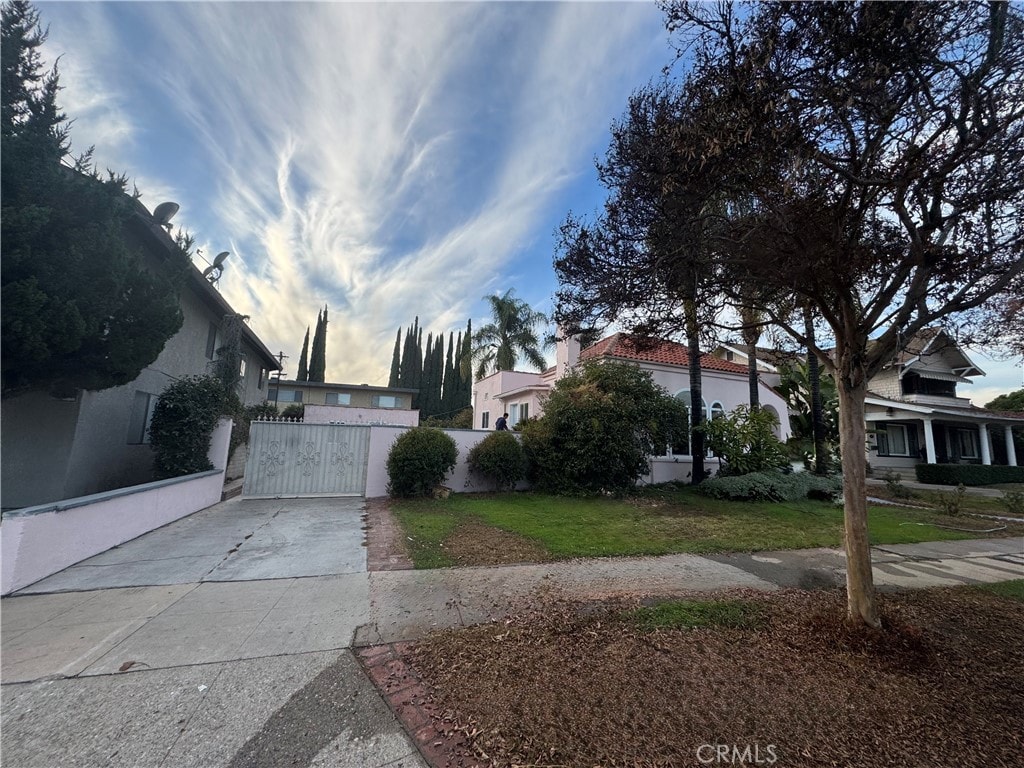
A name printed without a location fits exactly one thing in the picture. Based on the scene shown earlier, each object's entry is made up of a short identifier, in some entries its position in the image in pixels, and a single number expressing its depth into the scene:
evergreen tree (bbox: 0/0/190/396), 5.16
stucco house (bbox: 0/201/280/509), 6.95
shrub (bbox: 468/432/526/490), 11.64
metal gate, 10.69
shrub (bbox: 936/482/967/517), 10.86
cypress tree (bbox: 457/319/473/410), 31.36
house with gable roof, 21.75
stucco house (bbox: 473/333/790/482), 15.19
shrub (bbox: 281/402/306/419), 25.39
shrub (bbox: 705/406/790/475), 13.20
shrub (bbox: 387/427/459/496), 10.50
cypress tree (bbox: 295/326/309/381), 41.59
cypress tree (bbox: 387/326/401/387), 43.62
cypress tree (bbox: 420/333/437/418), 40.69
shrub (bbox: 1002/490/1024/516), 11.85
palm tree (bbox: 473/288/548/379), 27.58
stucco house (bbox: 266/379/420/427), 27.41
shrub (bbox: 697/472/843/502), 11.91
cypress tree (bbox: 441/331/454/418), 41.12
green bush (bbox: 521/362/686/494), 11.62
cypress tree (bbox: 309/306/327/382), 40.59
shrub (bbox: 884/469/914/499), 14.27
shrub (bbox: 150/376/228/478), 9.01
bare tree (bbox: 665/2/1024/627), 3.22
